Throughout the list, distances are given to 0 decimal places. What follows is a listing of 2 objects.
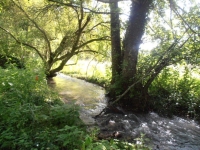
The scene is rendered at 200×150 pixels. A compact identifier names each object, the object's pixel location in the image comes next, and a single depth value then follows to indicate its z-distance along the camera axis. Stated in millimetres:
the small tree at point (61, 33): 13602
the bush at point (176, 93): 8969
